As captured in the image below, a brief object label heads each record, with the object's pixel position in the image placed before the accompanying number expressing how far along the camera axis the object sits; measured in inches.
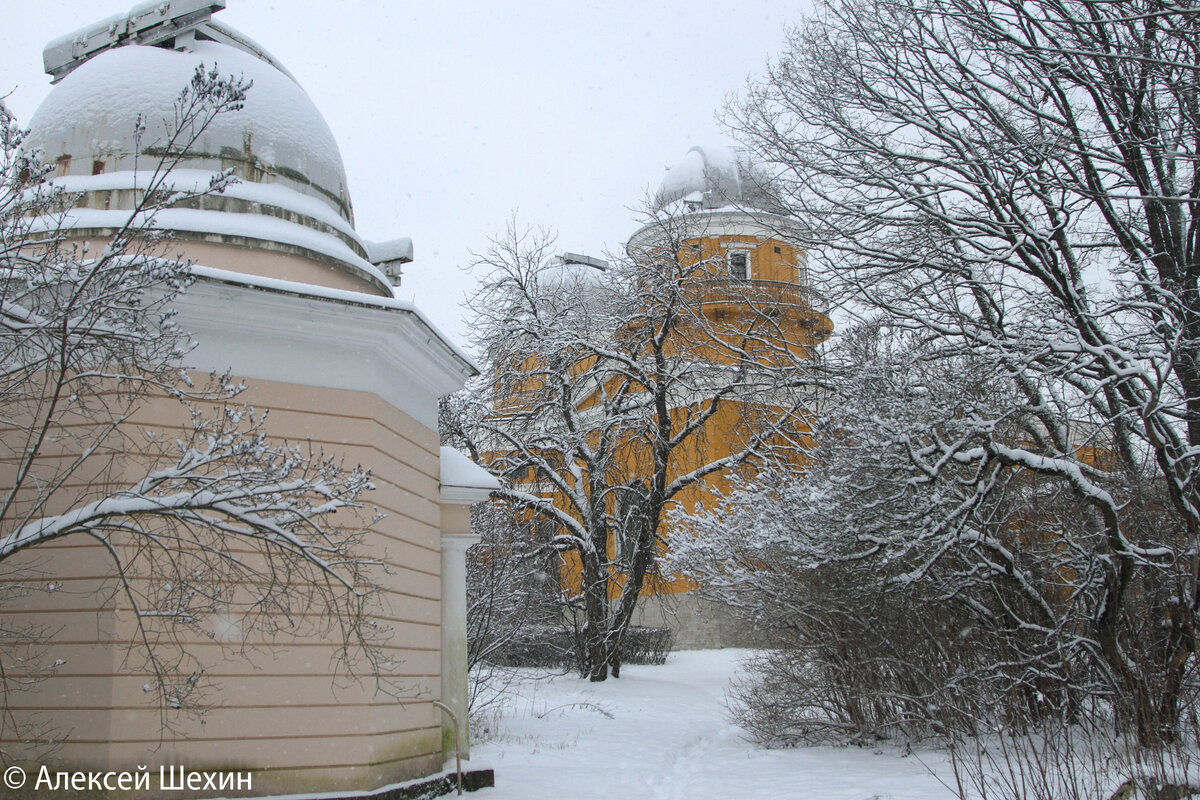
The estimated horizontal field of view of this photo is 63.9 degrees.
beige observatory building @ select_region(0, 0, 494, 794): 262.4
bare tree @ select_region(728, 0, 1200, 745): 335.9
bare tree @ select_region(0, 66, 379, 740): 194.1
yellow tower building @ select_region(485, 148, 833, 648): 547.8
